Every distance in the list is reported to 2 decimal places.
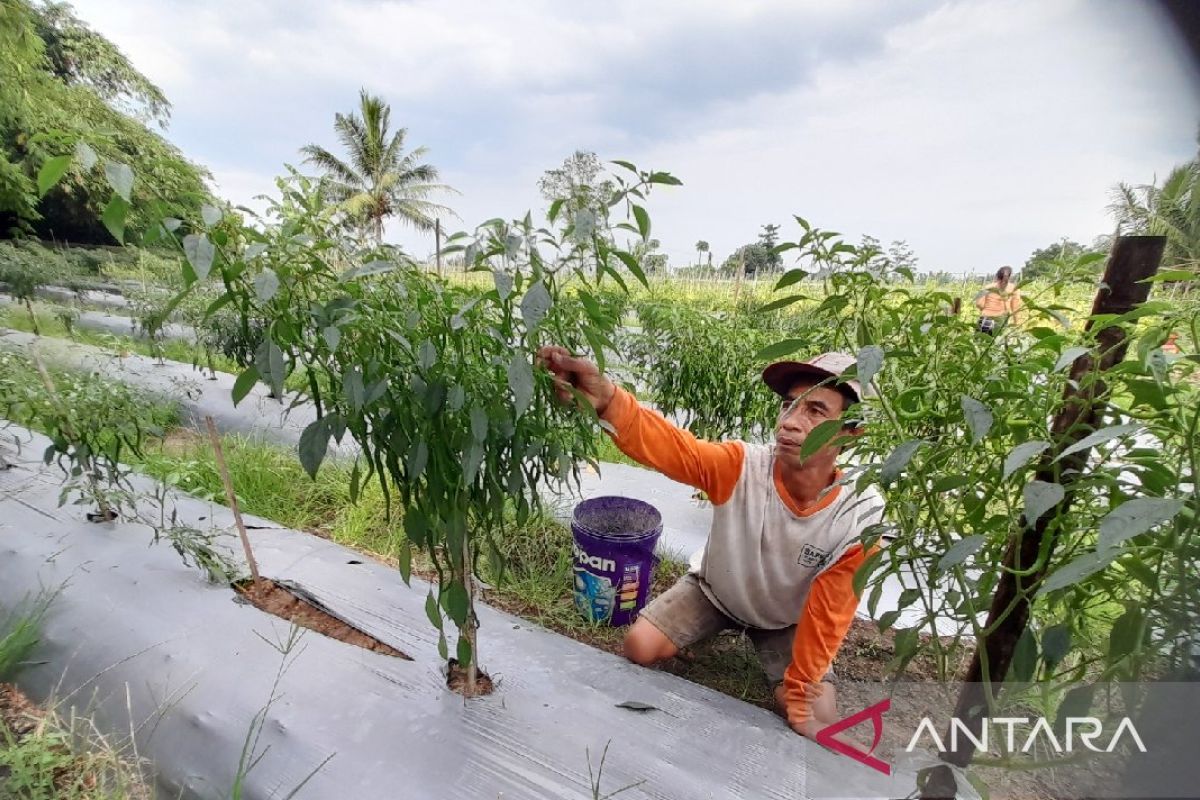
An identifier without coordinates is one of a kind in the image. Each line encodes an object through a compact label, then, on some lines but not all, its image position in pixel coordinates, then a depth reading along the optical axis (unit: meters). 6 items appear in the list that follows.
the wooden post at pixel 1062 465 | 0.54
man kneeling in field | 1.37
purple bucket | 1.76
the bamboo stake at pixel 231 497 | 1.60
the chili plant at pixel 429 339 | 0.71
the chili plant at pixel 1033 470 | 0.41
